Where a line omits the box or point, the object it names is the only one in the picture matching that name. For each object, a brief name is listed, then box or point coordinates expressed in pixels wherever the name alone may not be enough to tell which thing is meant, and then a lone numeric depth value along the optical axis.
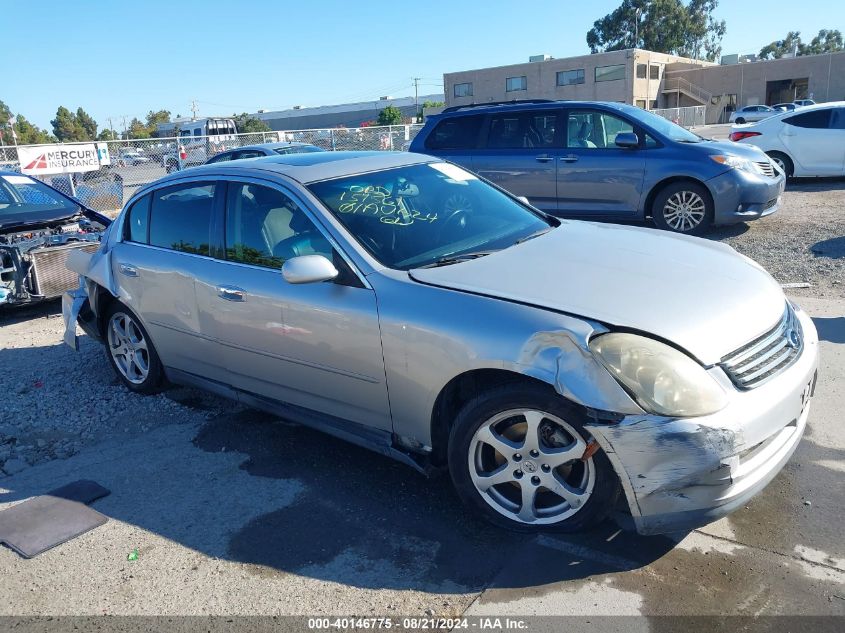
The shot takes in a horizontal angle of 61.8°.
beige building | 59.47
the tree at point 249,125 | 70.94
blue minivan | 8.66
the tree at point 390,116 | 68.75
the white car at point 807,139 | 12.64
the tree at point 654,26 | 86.19
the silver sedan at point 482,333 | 2.79
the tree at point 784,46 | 113.44
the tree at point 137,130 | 85.94
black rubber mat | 3.47
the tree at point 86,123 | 90.32
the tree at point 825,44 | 113.31
